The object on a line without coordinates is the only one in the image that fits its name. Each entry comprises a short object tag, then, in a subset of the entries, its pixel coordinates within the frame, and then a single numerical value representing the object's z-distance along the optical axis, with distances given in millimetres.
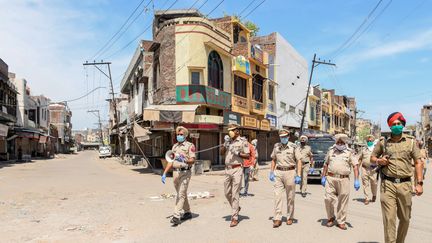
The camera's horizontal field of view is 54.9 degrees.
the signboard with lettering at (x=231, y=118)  25648
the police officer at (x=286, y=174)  7832
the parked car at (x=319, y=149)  16438
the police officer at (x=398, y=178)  5414
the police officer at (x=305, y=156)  12706
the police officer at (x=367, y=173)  11164
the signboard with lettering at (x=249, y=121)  28125
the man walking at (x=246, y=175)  11738
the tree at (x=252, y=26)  49059
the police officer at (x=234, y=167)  7762
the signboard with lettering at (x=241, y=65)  27609
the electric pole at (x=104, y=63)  42700
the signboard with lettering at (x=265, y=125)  31562
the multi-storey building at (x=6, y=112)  35806
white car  54856
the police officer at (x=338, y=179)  7543
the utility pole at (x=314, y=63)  38159
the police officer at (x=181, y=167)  7859
